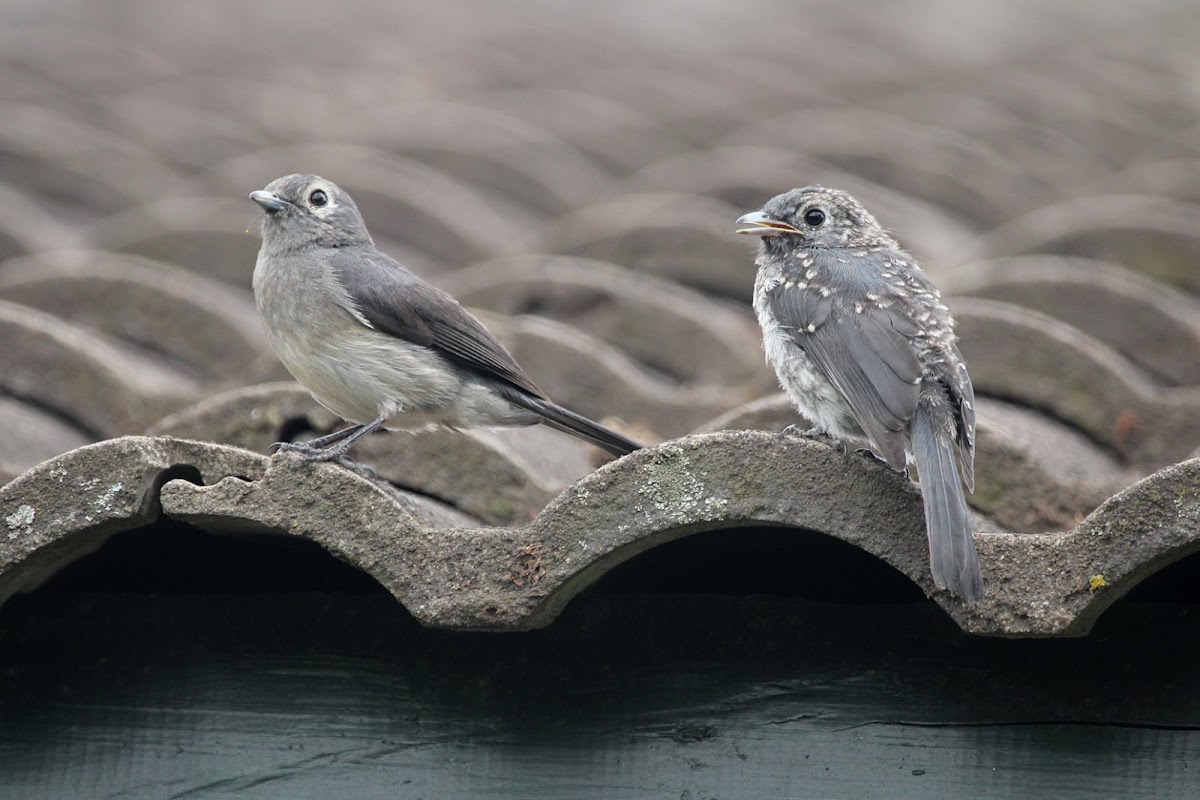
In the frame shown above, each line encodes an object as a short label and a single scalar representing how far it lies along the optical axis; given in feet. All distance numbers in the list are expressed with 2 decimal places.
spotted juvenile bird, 15.90
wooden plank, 15.57
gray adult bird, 21.95
